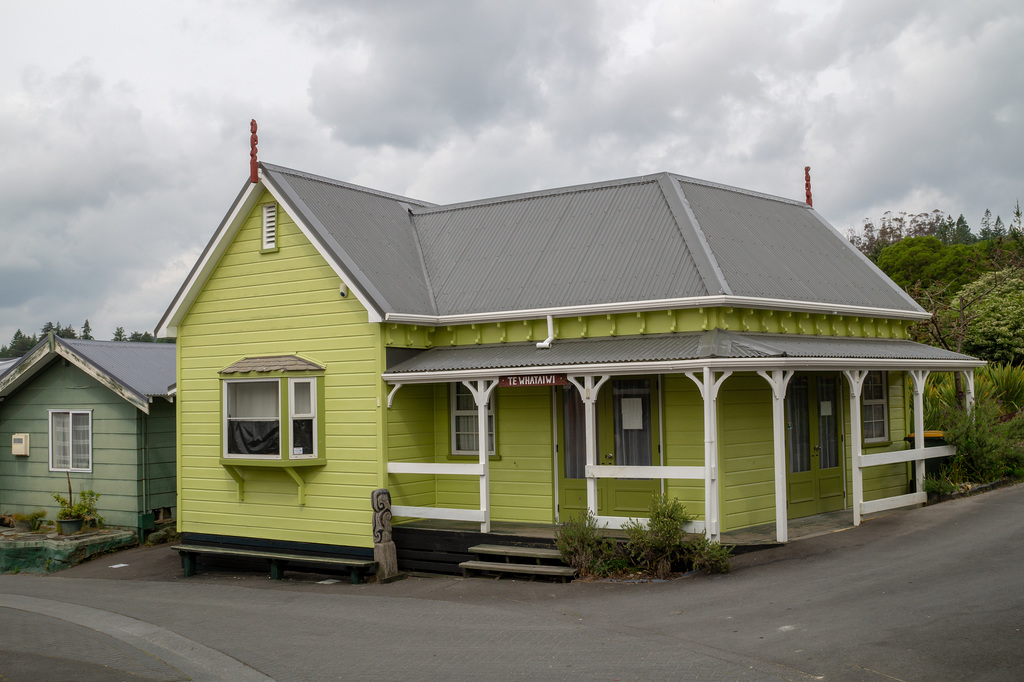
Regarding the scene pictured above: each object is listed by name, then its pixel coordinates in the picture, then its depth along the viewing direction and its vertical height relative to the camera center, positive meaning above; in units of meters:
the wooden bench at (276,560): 14.59 -2.58
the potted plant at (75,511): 19.38 -2.17
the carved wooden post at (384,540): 14.45 -2.16
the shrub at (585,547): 12.61 -2.05
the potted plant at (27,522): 20.34 -2.47
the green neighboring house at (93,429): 19.50 -0.45
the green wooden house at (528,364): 13.81 +0.53
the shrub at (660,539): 12.12 -1.88
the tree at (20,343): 72.25 +5.40
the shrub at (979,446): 16.62 -1.05
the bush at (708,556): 11.87 -2.08
